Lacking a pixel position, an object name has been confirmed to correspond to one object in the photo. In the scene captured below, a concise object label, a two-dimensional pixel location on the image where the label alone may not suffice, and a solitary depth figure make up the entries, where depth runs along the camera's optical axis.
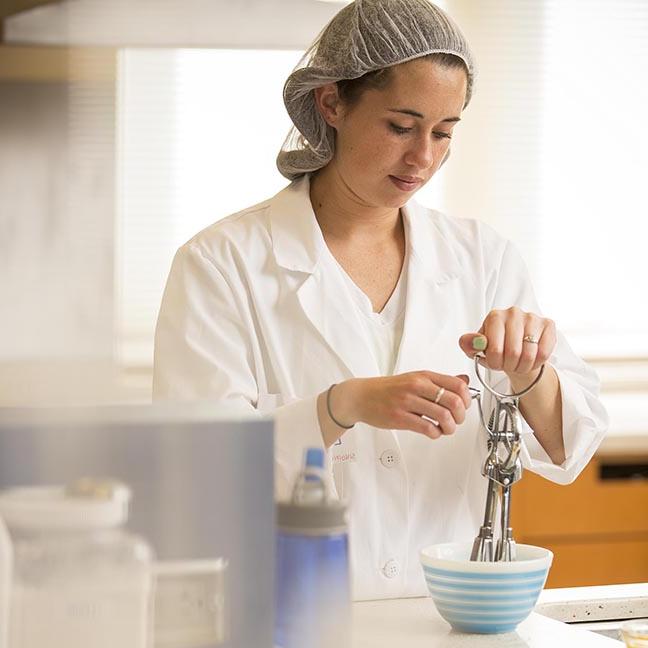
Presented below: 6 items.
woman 2.26
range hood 4.03
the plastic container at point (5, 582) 1.57
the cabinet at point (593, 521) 4.09
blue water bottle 1.70
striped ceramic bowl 1.91
